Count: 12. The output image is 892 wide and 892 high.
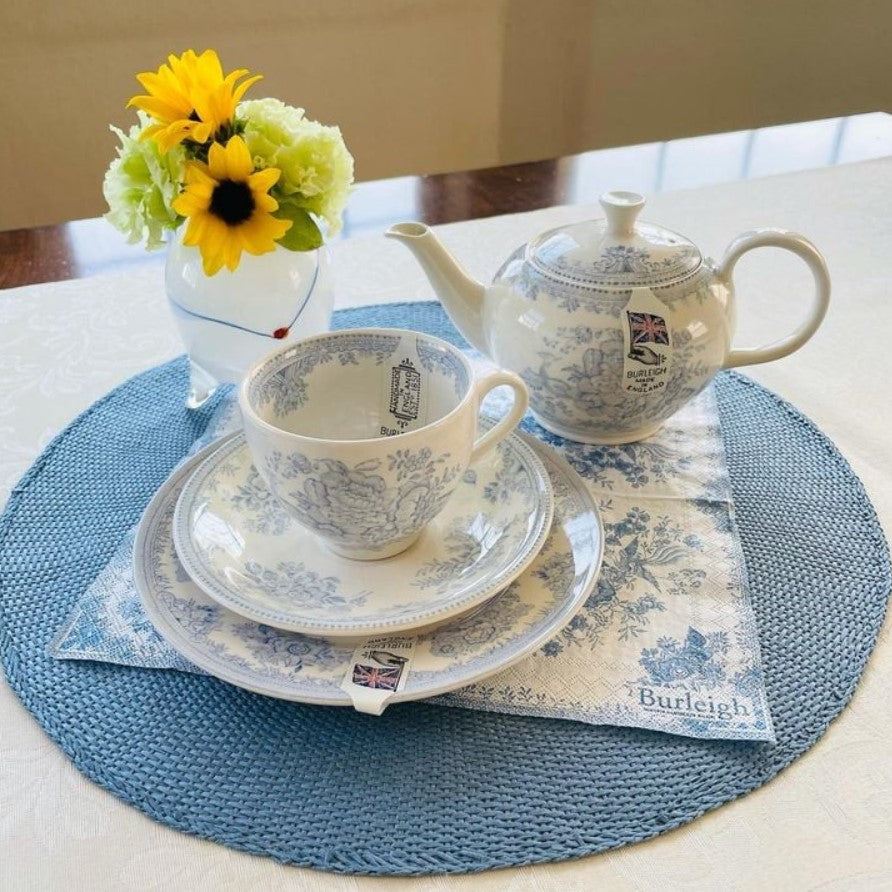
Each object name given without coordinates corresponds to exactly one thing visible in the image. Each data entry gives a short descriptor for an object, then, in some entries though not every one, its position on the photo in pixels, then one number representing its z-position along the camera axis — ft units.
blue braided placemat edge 1.32
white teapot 2.05
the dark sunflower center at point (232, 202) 2.10
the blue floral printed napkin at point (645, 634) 1.54
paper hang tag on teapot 2.03
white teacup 1.60
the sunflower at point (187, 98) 2.02
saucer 1.58
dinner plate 1.48
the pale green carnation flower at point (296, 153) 2.17
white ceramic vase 2.36
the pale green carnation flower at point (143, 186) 2.12
